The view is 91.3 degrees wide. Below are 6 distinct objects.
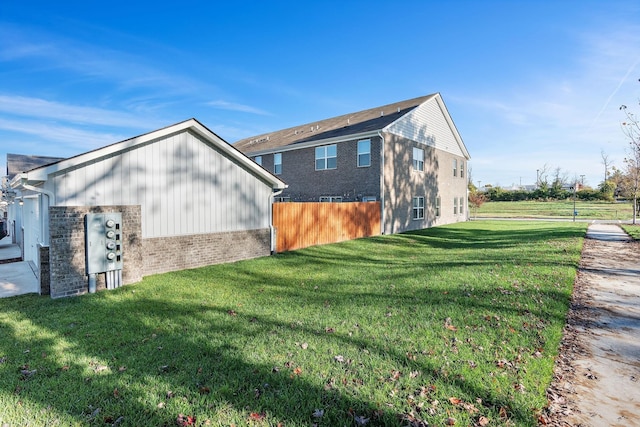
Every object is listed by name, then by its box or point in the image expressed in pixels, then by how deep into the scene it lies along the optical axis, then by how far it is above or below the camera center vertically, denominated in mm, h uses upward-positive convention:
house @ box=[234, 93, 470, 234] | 18359 +2934
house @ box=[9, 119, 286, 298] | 6727 -94
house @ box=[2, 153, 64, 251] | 12206 +1414
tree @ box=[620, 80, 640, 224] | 23641 +1851
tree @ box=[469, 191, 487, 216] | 34219 +434
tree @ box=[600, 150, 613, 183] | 32612 +4255
